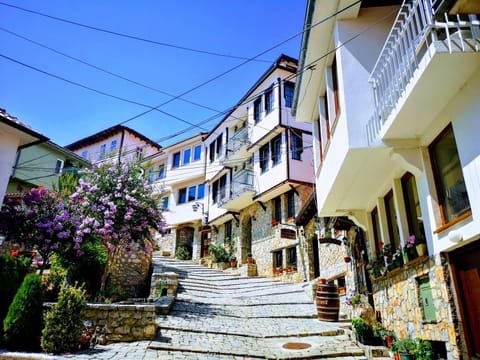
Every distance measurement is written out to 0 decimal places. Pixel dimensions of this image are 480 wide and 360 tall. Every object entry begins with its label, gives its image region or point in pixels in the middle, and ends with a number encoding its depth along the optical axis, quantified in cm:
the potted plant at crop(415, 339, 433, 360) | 547
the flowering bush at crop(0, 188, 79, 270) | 1088
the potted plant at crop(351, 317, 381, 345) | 731
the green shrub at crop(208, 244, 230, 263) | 2238
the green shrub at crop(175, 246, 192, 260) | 2670
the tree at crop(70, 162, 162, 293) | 1098
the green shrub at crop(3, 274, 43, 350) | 692
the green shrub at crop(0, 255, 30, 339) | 751
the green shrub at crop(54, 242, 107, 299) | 1195
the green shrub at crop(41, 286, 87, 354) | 673
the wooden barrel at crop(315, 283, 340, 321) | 962
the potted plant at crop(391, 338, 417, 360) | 584
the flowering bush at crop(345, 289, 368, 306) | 903
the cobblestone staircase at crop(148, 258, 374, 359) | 716
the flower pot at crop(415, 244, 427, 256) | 593
